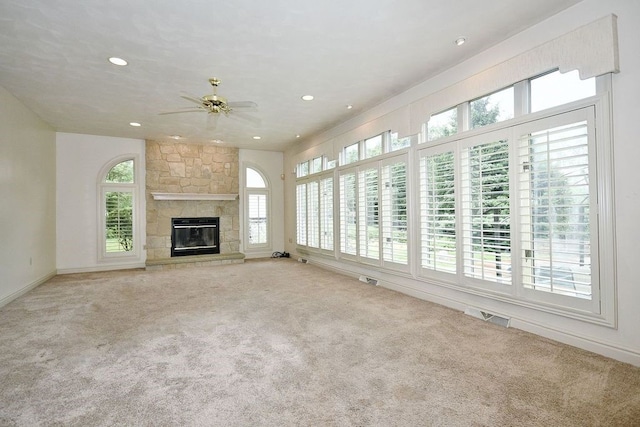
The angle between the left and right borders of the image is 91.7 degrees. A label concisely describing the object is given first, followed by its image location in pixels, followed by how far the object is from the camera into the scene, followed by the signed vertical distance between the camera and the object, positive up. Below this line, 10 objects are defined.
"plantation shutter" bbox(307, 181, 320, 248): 6.55 +0.00
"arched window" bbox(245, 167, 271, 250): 7.95 +0.15
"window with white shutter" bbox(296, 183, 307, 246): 7.05 +0.05
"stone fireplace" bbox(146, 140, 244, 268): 6.96 +0.59
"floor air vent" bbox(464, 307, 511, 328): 3.07 -1.07
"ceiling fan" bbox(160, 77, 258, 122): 3.68 +1.41
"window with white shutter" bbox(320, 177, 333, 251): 6.05 +0.05
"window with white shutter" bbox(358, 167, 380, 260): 4.78 +0.02
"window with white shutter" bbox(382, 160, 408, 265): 4.25 +0.03
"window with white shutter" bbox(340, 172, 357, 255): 5.32 +0.03
